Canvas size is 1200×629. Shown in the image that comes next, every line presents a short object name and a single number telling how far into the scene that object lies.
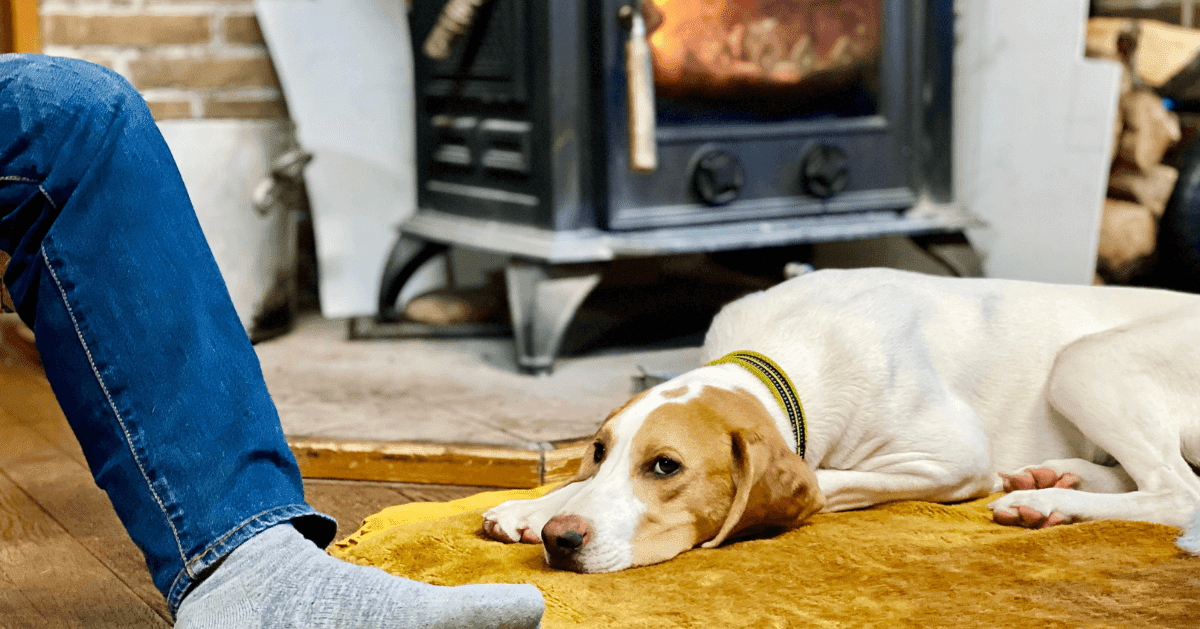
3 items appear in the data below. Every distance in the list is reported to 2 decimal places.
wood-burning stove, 2.91
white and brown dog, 2.16
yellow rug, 2.04
